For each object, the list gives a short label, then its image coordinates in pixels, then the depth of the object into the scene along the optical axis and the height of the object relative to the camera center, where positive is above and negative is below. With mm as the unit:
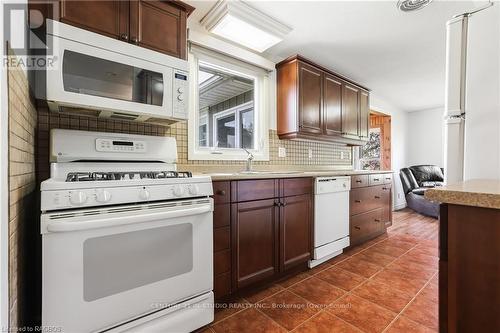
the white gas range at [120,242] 956 -364
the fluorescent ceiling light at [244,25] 1786 +1158
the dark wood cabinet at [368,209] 2582 -531
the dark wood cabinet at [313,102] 2492 +730
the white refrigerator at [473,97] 1266 +392
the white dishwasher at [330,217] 2146 -503
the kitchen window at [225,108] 2096 +590
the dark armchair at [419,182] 4293 -340
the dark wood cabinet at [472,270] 611 -287
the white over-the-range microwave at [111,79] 1193 +497
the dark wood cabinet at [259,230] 1537 -487
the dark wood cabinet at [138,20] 1271 +857
